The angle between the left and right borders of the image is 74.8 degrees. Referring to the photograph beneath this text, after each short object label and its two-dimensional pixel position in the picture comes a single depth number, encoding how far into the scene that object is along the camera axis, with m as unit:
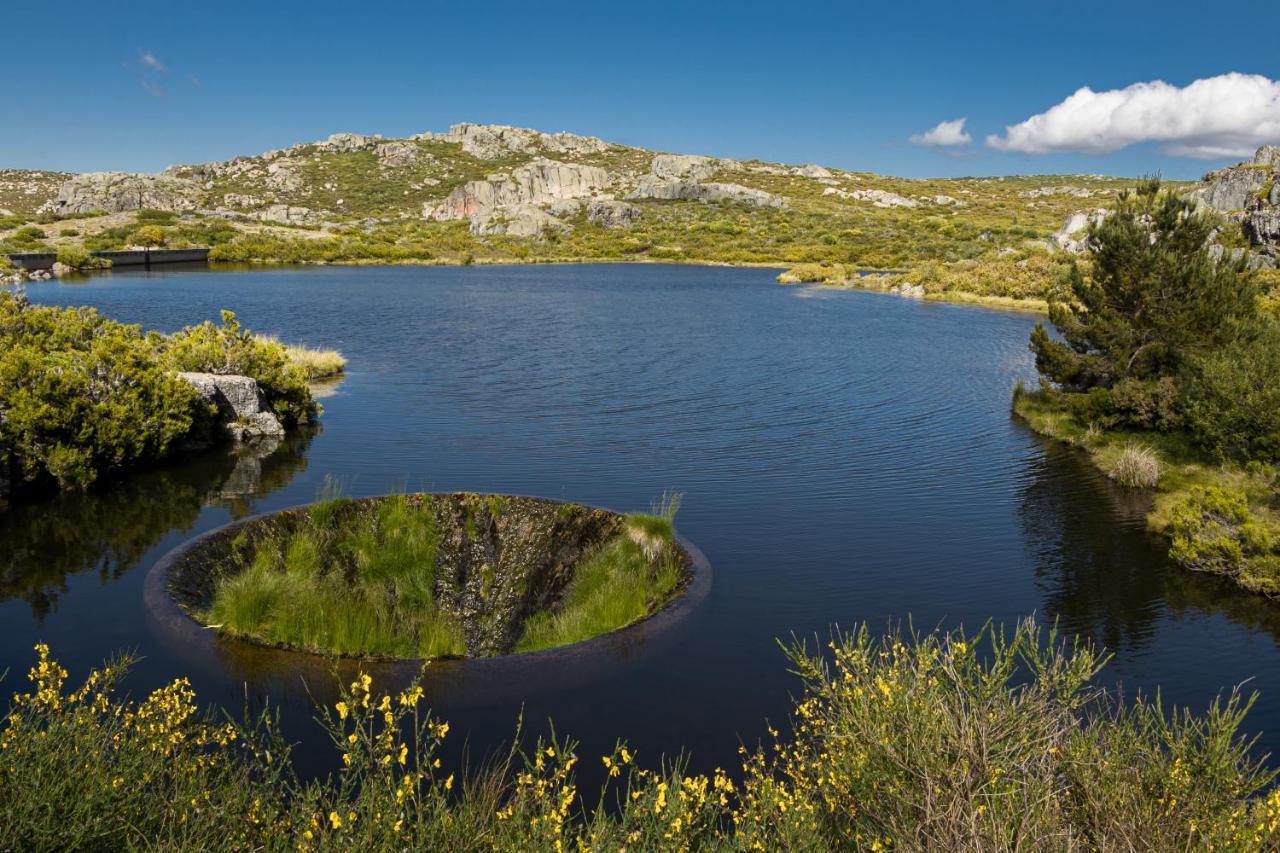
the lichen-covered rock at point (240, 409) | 24.77
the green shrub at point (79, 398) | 19.28
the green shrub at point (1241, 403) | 19.72
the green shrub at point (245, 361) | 26.16
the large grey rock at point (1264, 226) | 59.69
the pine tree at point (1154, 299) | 24.22
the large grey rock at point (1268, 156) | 75.62
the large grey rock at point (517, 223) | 139.38
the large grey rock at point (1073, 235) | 87.62
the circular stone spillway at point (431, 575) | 12.95
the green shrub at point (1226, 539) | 15.69
